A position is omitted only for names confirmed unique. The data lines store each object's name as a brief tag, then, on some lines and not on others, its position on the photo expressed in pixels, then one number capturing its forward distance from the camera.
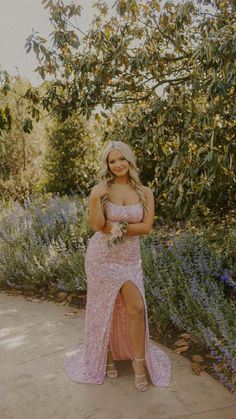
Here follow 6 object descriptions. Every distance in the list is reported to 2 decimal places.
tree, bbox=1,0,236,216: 3.98
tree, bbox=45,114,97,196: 10.96
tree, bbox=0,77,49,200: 11.80
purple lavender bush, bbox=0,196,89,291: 5.44
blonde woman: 3.33
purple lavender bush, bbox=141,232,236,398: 3.57
